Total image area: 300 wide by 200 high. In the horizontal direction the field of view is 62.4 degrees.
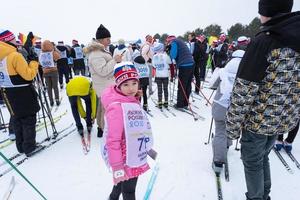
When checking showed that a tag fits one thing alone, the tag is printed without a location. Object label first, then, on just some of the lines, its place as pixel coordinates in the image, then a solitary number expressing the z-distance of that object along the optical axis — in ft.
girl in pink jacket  6.65
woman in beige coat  13.89
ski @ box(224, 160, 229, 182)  10.86
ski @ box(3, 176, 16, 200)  10.32
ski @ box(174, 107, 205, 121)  19.62
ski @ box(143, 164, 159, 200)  9.95
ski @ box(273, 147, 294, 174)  11.51
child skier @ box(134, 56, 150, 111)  20.71
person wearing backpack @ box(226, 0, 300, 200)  6.13
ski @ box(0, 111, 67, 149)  15.80
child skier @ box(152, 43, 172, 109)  21.43
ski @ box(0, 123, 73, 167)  13.78
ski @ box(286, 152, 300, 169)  11.85
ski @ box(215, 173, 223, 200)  9.71
